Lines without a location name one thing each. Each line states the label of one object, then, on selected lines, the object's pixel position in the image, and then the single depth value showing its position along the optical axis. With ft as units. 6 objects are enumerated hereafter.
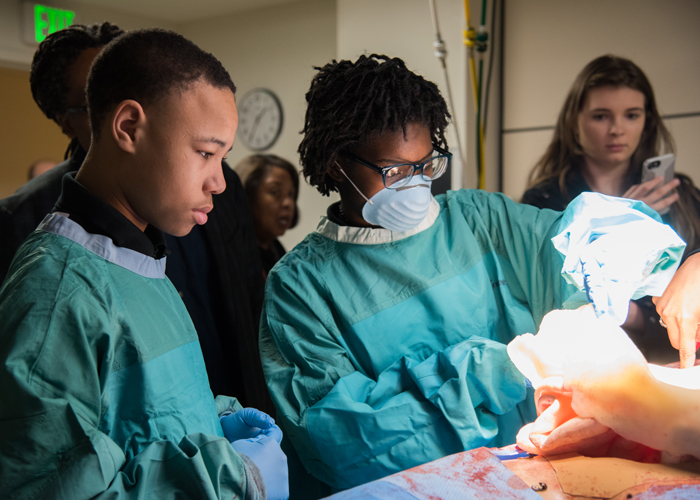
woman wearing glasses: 3.72
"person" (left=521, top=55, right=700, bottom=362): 6.55
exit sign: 13.89
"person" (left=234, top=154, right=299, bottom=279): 9.57
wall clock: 15.98
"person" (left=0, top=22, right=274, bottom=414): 5.23
